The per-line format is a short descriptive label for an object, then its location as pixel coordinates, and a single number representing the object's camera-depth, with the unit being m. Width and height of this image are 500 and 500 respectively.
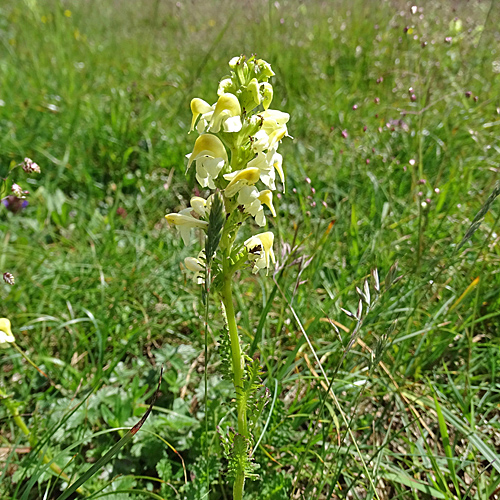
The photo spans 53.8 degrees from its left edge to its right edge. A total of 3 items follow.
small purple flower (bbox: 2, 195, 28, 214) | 0.53
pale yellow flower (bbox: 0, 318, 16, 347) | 0.28
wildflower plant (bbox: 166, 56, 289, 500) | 0.22
